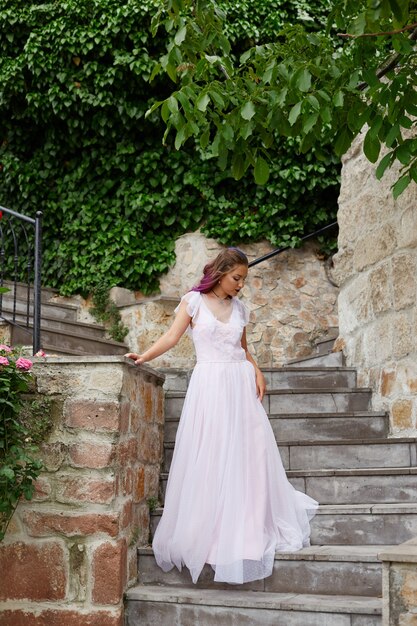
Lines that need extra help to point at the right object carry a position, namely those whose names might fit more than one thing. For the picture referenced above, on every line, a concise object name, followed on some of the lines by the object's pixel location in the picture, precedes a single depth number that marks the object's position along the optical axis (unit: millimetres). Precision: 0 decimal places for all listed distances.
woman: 3684
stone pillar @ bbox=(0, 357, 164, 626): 3639
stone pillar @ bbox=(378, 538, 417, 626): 2617
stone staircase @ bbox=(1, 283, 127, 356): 6445
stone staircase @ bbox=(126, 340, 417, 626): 3445
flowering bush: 3592
